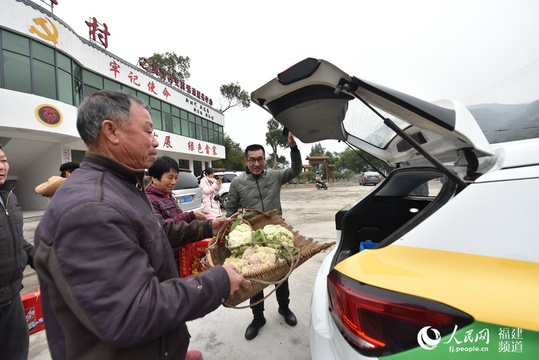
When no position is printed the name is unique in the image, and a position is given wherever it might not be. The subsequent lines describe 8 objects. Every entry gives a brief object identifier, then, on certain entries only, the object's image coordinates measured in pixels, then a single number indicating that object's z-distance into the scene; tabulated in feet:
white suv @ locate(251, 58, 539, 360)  2.62
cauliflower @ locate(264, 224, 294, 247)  5.65
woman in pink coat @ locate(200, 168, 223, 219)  17.34
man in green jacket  8.56
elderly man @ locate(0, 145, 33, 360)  5.43
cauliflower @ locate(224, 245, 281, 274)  4.47
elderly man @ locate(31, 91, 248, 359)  2.43
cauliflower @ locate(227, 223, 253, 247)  5.36
